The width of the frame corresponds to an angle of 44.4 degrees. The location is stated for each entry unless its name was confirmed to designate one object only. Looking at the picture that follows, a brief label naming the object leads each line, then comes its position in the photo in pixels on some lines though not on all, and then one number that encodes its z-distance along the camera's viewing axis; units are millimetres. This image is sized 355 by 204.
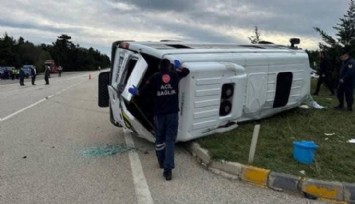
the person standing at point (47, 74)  35438
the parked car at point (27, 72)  56869
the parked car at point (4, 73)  58288
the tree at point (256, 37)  24716
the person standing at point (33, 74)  36019
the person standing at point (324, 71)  15992
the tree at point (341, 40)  17906
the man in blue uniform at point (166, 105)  6281
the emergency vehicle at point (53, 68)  89500
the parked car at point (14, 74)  58194
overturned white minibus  7590
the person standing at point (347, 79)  11734
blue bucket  6570
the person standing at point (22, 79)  35156
